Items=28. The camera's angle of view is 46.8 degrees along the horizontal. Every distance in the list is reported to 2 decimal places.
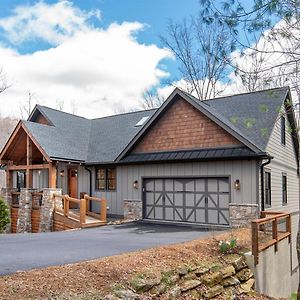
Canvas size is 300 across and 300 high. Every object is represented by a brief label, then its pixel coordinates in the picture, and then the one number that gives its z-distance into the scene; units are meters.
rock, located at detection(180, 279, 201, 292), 6.70
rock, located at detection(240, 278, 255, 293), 7.99
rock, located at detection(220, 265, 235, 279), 7.64
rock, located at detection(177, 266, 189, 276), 6.86
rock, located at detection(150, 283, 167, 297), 6.07
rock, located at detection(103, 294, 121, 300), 5.33
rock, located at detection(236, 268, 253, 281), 8.06
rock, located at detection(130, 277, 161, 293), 5.94
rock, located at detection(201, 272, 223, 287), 7.25
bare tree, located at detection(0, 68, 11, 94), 29.97
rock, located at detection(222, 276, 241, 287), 7.65
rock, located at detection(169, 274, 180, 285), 6.57
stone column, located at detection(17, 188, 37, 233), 16.08
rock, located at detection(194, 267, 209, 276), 7.18
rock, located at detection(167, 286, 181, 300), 6.33
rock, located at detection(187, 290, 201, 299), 6.77
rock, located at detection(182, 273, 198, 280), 6.90
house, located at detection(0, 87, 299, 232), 12.93
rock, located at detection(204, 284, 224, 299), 7.11
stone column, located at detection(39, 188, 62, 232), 15.23
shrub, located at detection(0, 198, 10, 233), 14.64
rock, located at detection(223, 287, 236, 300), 7.46
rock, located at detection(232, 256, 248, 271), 8.06
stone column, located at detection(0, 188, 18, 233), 17.48
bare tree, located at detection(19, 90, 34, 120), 36.78
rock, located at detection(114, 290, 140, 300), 5.52
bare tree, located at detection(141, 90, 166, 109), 32.62
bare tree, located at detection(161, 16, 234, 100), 27.14
